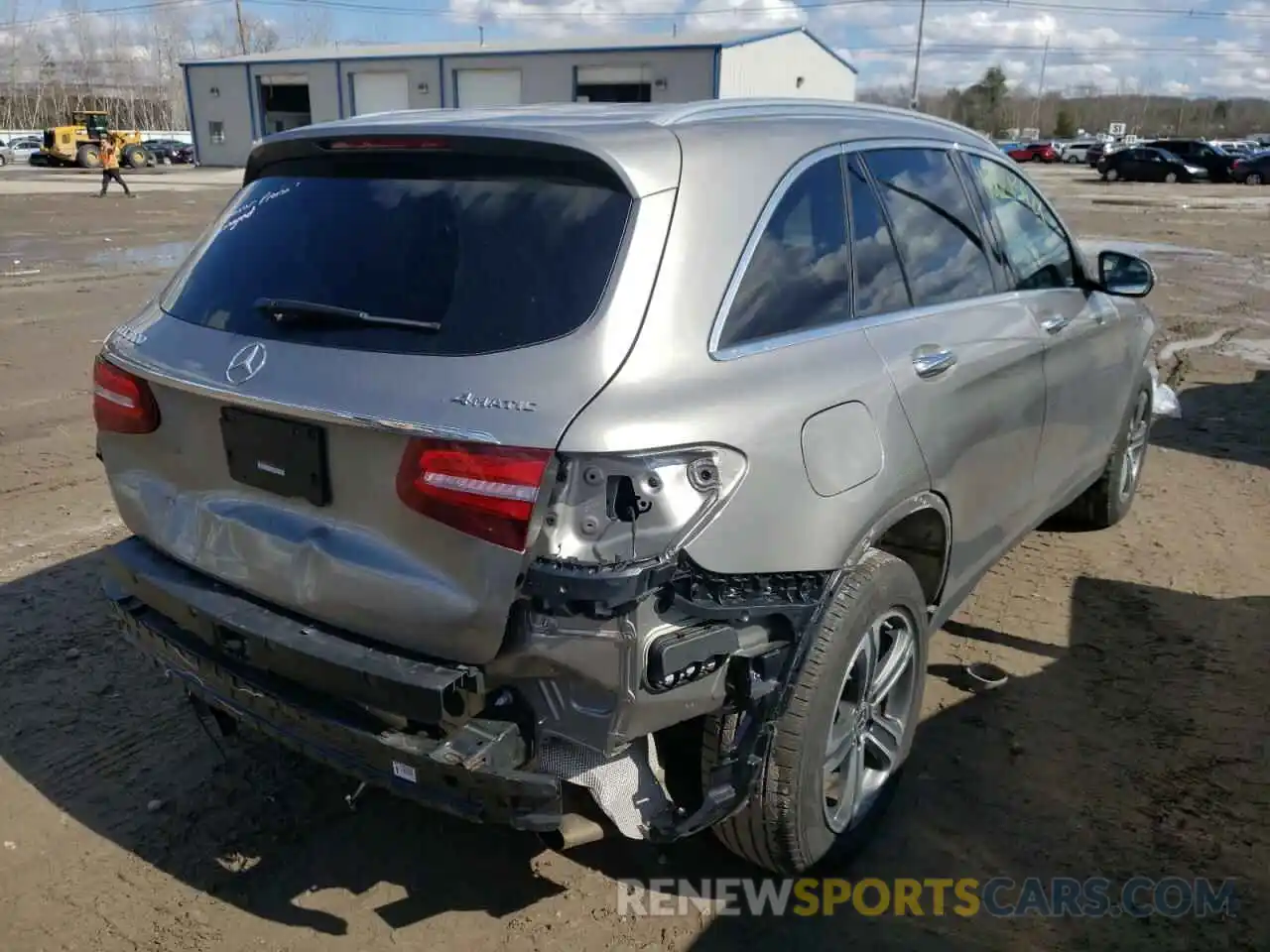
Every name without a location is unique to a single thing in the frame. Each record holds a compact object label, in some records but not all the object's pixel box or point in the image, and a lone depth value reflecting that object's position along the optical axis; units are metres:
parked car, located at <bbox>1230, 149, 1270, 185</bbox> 40.00
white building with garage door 45.81
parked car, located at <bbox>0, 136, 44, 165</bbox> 54.28
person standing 29.12
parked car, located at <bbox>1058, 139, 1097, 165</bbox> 60.47
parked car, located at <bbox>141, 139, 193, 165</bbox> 59.28
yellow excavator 48.72
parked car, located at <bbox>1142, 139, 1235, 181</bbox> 41.56
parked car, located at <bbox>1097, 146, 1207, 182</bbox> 41.22
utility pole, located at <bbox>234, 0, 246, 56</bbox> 64.50
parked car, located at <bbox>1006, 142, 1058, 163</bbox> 61.10
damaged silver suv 2.16
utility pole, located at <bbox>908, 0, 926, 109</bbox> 54.14
